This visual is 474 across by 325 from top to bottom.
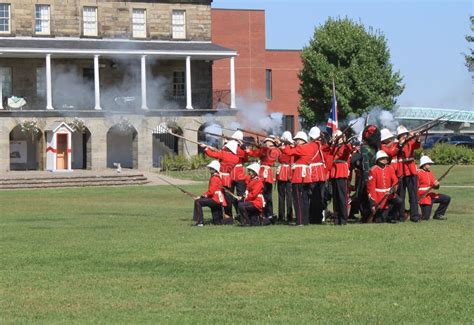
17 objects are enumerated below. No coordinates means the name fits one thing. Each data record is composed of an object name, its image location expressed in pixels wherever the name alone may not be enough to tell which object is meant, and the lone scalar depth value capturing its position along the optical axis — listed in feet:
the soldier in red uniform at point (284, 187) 73.56
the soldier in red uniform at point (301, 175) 70.49
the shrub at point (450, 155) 179.93
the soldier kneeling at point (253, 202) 71.15
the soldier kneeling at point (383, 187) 70.28
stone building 185.57
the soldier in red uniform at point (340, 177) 70.59
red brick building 249.75
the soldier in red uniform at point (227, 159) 75.10
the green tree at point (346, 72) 210.18
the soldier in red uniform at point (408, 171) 71.00
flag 85.58
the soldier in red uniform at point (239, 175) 75.77
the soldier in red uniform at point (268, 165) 73.82
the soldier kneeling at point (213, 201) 71.82
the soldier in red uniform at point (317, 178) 70.44
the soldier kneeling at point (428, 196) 73.36
